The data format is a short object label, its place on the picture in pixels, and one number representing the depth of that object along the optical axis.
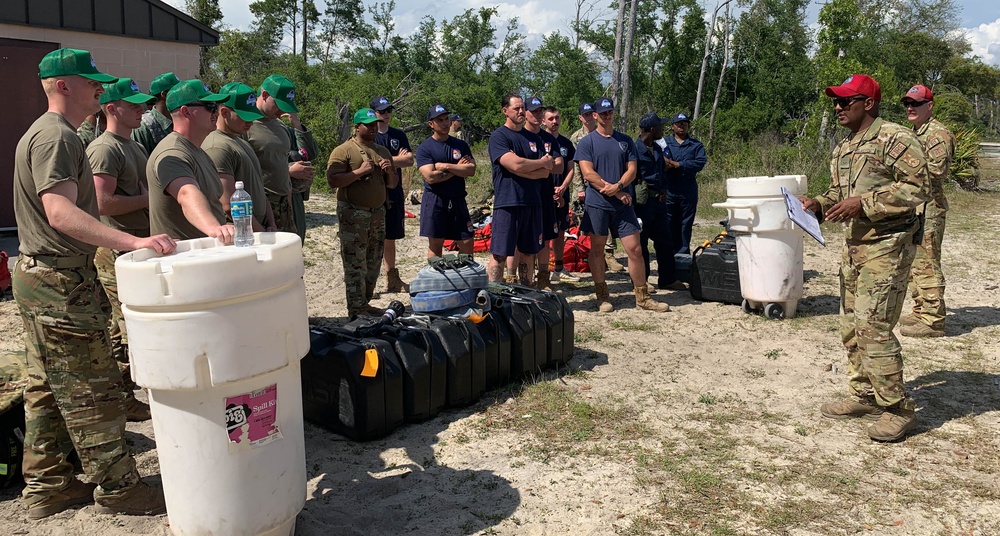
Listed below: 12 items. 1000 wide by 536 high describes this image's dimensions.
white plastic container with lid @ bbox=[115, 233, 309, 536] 2.68
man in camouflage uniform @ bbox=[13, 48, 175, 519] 3.32
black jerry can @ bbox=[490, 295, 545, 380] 5.44
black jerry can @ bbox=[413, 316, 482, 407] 4.95
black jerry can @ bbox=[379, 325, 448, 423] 4.71
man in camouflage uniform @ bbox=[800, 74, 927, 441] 4.54
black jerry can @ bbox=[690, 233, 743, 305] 7.94
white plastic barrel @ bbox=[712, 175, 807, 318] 7.02
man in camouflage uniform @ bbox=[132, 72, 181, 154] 5.52
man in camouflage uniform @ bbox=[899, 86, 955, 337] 6.78
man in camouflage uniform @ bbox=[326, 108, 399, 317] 6.75
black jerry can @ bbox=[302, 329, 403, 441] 4.48
